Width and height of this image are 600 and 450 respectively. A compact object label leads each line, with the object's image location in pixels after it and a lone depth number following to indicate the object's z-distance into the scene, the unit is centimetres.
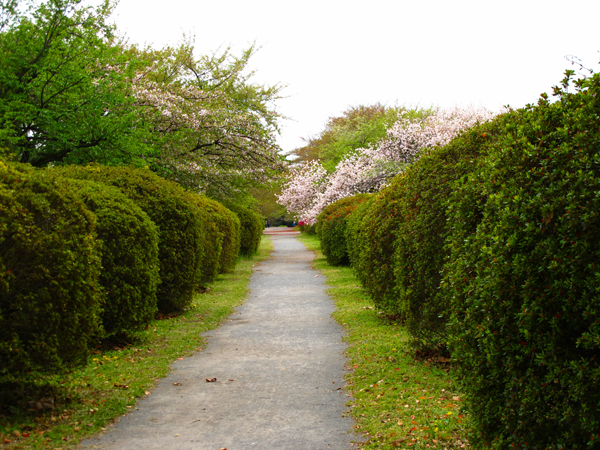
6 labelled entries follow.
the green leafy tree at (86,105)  1211
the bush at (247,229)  2333
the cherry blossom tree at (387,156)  2681
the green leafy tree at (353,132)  3691
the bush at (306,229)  4853
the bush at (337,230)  1916
